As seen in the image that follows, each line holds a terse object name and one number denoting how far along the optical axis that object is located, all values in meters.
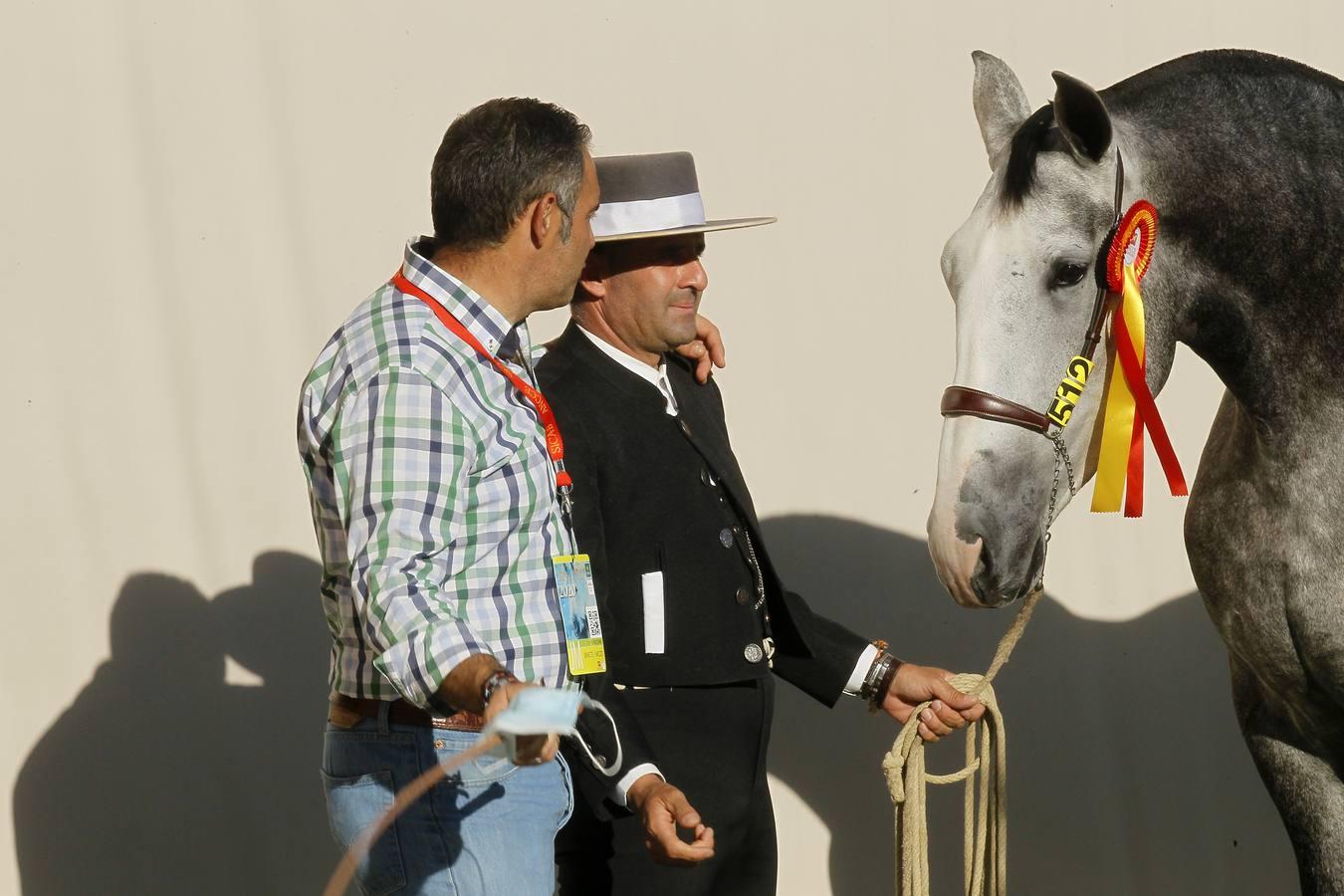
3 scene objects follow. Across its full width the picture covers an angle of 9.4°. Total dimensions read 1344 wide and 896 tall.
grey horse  10.07
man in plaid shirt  9.78
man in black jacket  10.29
